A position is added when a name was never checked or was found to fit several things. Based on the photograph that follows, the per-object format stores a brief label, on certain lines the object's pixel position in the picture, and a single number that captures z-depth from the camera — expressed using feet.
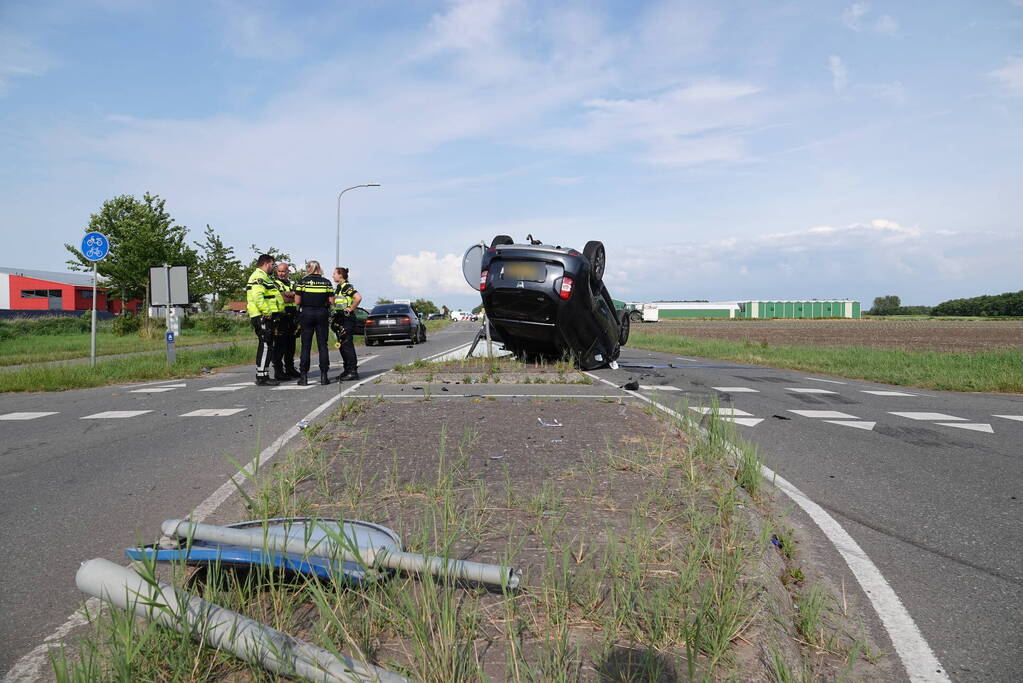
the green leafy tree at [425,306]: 592.23
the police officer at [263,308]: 40.09
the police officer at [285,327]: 41.75
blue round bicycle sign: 53.36
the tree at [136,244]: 135.44
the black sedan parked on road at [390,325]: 95.96
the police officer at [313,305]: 39.58
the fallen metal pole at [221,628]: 7.02
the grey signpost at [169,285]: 59.00
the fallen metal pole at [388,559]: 8.75
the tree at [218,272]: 173.27
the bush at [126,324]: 112.57
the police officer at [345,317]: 41.83
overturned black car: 40.37
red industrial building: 254.27
